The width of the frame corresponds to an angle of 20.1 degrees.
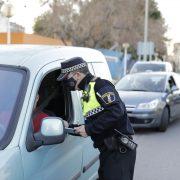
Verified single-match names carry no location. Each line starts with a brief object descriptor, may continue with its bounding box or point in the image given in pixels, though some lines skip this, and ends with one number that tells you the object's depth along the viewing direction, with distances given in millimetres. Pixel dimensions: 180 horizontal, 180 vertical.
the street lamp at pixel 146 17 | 33125
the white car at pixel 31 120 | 3291
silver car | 11273
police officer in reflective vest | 3795
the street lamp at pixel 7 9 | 13977
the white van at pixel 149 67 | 23531
